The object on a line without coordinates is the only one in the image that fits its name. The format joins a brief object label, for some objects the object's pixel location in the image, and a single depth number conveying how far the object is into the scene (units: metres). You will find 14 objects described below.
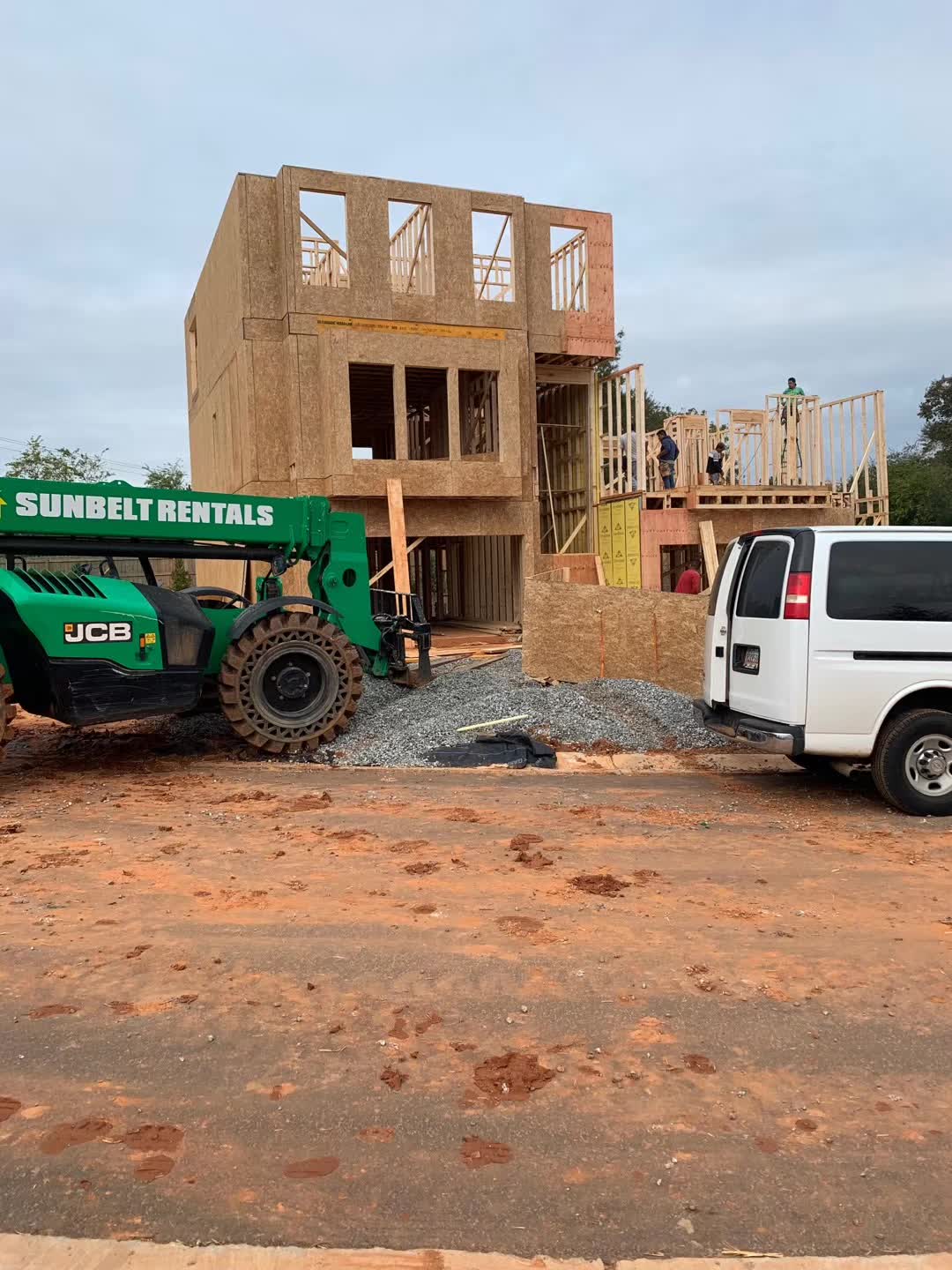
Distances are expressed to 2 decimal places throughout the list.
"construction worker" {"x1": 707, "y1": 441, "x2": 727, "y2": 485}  20.22
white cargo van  6.91
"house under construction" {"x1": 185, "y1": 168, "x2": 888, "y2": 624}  17.62
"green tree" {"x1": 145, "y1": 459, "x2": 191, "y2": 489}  51.25
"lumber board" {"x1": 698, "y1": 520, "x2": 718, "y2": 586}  19.50
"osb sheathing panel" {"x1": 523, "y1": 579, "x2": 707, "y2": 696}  11.70
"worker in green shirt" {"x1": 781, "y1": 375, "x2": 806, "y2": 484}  20.50
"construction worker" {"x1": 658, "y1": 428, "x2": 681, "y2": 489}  20.09
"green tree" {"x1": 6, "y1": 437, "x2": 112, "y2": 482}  42.19
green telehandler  8.20
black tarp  9.13
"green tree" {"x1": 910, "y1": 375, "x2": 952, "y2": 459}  51.59
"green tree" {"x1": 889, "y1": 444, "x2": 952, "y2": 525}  42.62
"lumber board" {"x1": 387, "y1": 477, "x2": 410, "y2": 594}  15.81
